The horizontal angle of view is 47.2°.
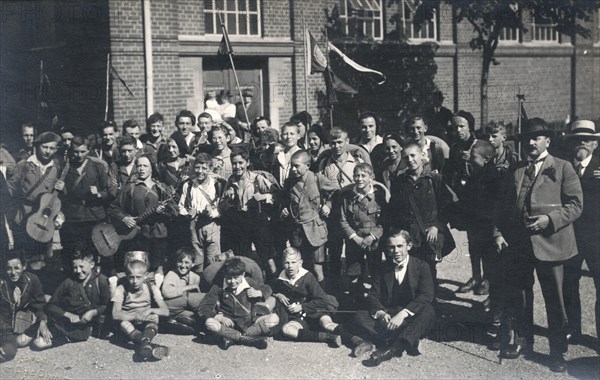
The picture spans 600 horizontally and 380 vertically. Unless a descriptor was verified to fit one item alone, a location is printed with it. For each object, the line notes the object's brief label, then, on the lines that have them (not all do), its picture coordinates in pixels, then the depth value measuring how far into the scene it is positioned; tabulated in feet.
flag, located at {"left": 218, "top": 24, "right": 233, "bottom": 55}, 32.91
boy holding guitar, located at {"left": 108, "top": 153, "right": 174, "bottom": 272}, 22.53
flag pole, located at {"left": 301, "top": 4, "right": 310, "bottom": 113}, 32.29
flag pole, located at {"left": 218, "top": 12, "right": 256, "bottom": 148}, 32.76
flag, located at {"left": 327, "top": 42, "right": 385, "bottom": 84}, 33.32
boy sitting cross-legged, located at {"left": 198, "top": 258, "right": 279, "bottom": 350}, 19.61
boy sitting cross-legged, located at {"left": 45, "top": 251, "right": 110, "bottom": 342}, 20.02
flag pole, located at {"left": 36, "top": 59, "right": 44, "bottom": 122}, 37.19
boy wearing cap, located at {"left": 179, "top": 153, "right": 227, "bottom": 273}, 22.48
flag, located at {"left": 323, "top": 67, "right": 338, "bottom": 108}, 30.17
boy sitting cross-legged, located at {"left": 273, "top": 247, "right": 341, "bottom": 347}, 19.88
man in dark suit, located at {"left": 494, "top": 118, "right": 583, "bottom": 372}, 17.69
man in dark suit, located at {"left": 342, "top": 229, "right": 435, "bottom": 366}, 18.65
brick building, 39.50
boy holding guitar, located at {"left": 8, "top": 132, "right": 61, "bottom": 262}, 24.72
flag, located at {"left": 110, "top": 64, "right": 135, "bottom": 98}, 36.22
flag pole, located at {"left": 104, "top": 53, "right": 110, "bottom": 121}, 37.14
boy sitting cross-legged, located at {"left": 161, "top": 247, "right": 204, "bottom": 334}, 20.59
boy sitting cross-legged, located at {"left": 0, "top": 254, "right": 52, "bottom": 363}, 19.45
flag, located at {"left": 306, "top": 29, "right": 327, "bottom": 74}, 32.17
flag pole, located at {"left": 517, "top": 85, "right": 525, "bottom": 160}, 24.40
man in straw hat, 18.81
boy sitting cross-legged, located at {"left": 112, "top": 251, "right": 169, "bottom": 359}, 19.81
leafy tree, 41.68
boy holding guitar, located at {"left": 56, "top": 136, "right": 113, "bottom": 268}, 23.66
